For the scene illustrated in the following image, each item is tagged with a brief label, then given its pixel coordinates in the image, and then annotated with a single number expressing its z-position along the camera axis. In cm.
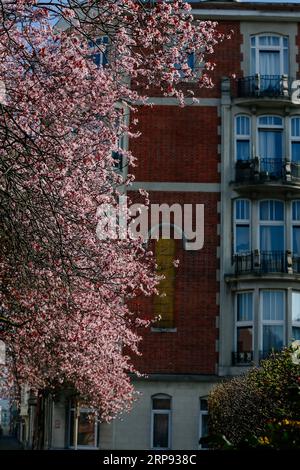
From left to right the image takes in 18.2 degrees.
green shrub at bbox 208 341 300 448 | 1675
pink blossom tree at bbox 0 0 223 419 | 1367
